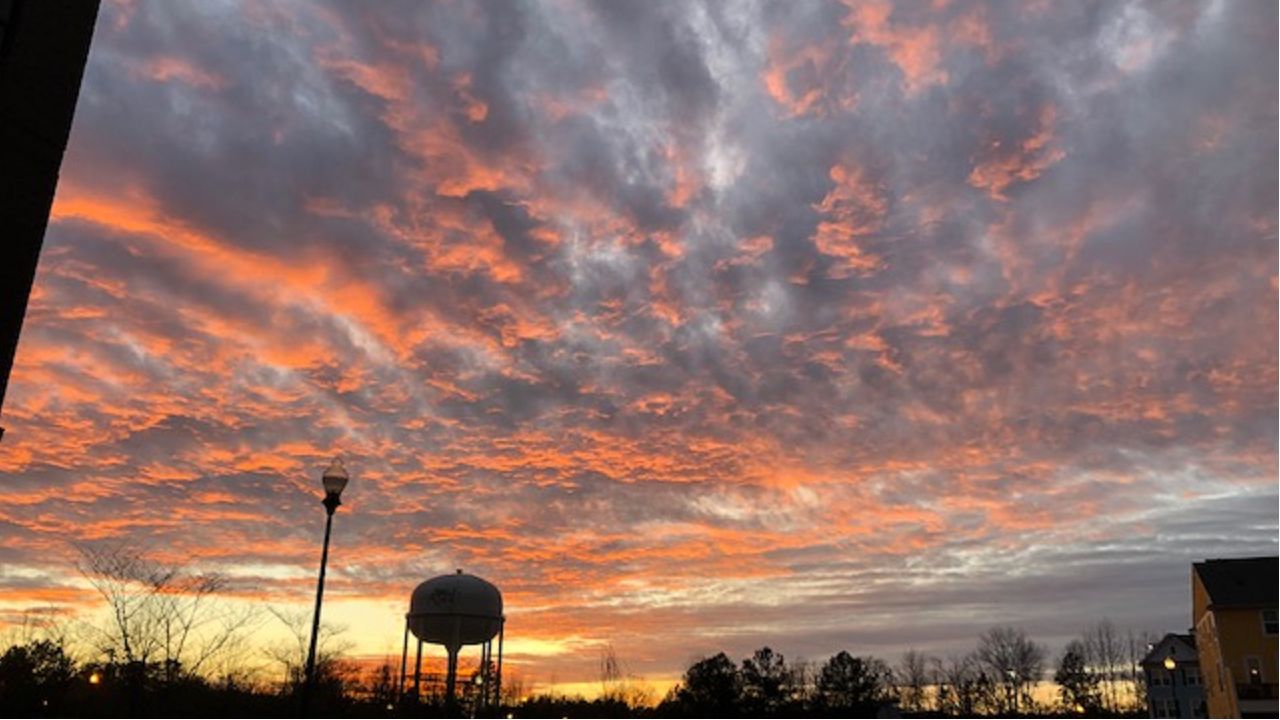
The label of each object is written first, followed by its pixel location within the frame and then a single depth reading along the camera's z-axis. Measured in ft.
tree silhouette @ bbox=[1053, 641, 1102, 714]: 396.16
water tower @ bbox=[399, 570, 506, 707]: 149.07
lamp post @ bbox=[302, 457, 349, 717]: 58.39
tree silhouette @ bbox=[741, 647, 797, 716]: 395.14
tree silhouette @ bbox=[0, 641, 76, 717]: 135.85
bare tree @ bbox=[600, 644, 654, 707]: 336.29
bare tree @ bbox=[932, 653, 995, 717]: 400.06
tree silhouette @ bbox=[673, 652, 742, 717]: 361.10
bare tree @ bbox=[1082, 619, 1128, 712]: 402.40
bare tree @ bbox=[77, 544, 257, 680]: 124.88
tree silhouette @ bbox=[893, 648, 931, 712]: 413.18
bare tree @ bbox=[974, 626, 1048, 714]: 396.16
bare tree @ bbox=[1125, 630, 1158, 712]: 399.44
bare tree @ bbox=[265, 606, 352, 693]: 170.04
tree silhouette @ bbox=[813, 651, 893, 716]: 392.47
